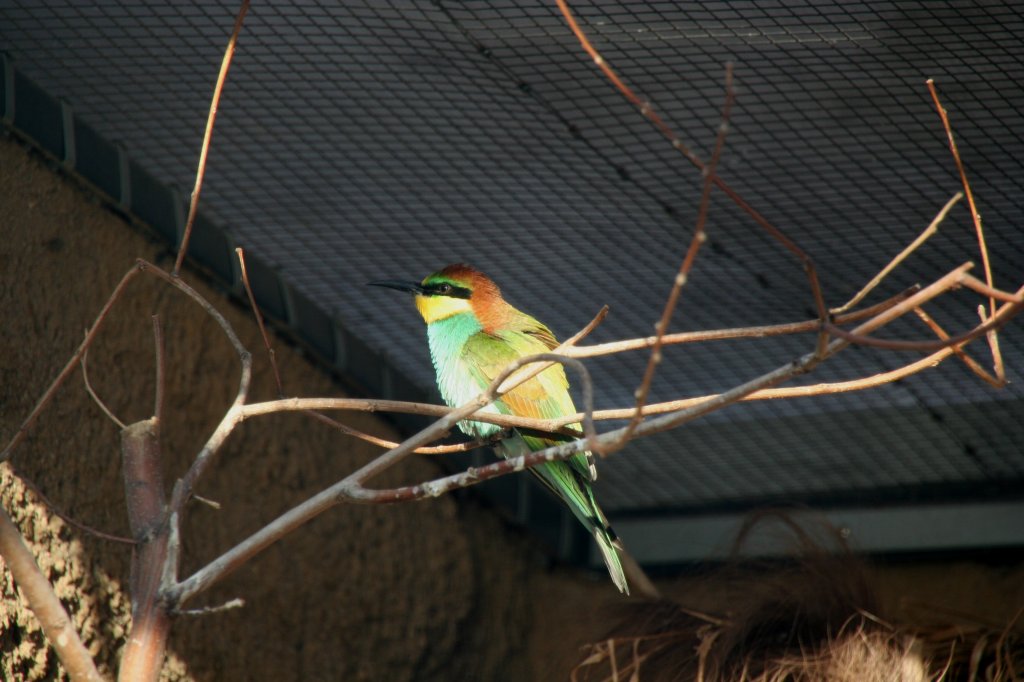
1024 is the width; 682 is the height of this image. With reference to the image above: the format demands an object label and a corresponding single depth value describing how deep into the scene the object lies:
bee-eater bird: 9.92
